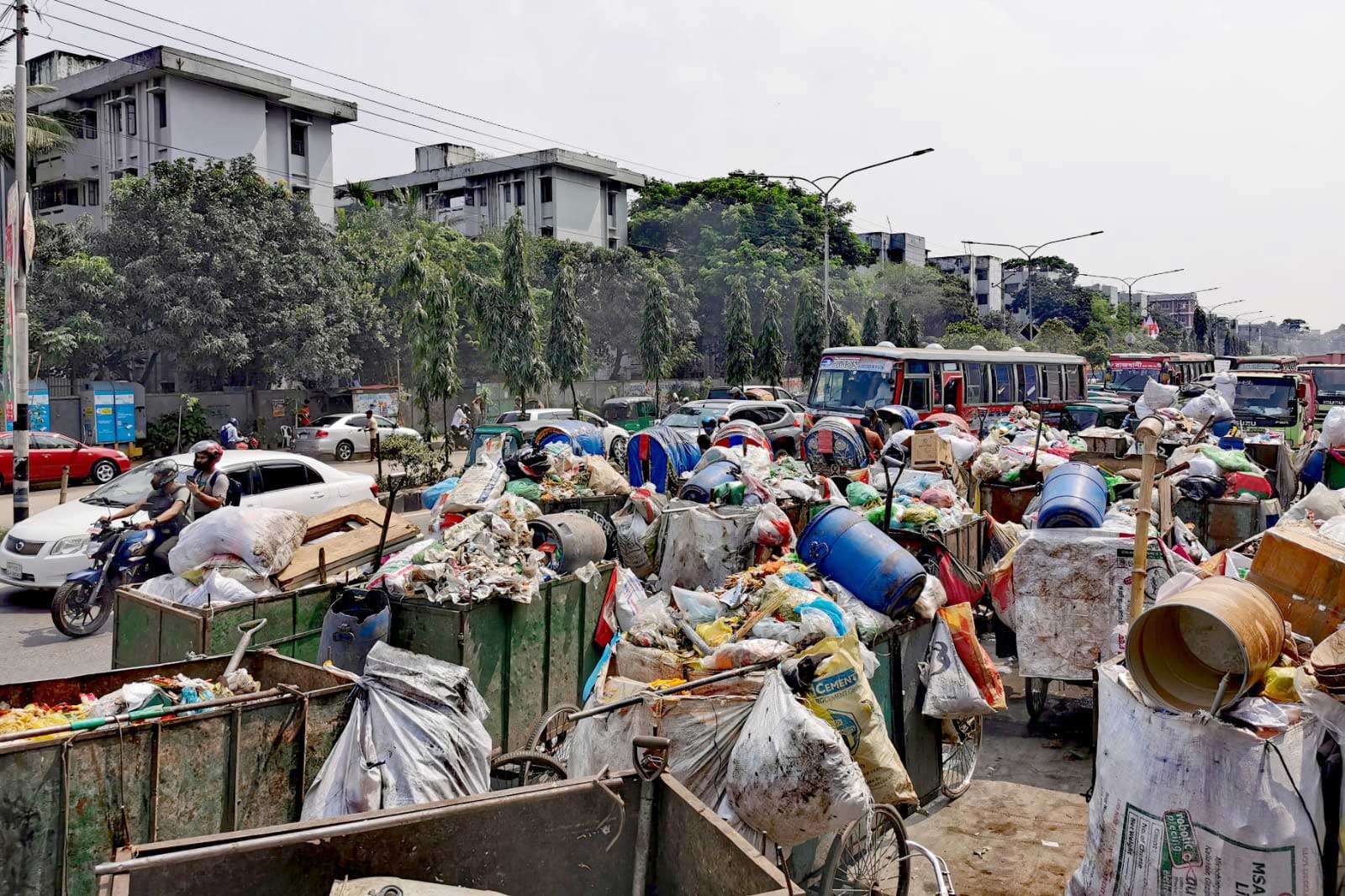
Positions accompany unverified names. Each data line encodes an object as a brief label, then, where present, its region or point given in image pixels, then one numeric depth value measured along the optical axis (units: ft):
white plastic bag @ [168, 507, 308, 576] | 22.67
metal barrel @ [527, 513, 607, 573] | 21.70
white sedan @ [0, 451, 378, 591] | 35.35
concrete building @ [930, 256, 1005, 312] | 329.93
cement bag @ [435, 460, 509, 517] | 27.22
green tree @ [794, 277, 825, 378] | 132.57
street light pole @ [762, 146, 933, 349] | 102.27
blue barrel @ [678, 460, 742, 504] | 26.61
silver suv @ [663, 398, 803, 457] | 63.77
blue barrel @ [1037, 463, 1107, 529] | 23.27
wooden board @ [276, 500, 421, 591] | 23.52
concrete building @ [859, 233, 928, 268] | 293.43
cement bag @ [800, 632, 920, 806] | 15.26
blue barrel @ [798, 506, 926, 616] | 19.04
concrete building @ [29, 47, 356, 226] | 132.16
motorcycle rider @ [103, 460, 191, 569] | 29.89
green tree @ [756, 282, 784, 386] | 128.06
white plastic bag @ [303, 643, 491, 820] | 14.05
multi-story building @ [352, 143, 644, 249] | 189.67
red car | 68.18
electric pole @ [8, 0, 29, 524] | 42.93
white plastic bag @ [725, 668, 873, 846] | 13.03
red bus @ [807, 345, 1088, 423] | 73.92
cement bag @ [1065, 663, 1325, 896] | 12.69
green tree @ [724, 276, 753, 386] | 121.90
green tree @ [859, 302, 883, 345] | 165.93
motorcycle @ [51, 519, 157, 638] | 30.40
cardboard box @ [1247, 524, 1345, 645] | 15.01
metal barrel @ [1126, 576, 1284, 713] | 13.00
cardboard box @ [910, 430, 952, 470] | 39.42
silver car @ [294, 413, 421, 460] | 94.58
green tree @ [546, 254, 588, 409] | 104.06
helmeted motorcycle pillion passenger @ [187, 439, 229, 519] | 31.17
